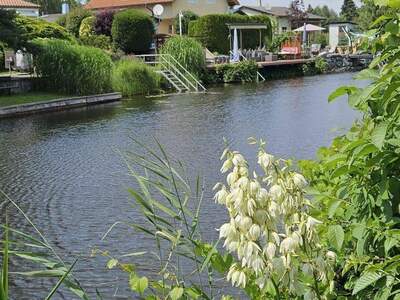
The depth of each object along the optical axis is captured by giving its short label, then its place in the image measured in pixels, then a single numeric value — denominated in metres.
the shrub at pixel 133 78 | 28.06
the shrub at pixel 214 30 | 41.81
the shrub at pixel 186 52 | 31.91
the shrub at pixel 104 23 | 40.66
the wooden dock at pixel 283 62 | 37.31
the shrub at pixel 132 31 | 37.81
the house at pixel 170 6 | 50.00
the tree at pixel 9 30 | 22.53
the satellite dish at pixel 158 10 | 41.88
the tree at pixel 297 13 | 64.94
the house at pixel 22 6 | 48.71
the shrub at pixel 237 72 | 34.53
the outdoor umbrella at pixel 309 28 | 54.11
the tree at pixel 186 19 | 46.82
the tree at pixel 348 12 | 90.04
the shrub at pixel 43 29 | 33.78
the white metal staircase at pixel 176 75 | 30.10
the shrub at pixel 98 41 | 37.53
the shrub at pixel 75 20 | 43.56
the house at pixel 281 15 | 64.19
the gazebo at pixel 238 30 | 38.09
